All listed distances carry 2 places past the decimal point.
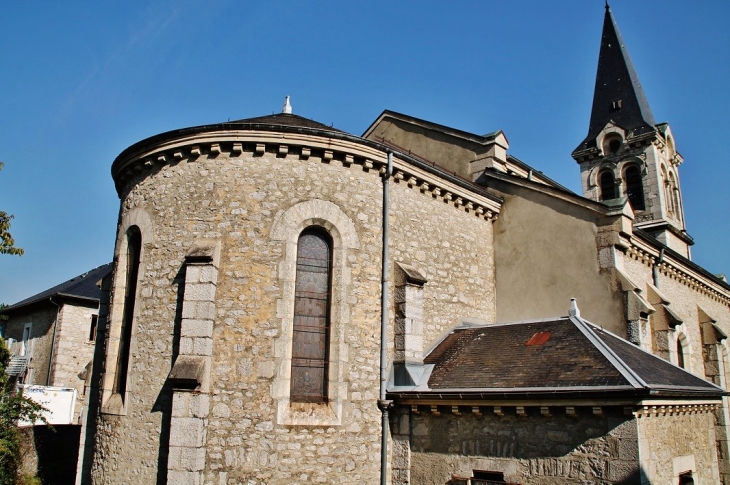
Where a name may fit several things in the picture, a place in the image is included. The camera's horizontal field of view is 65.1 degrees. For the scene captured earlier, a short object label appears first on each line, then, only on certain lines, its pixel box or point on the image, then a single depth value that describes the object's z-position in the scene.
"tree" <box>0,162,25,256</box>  11.44
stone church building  9.02
